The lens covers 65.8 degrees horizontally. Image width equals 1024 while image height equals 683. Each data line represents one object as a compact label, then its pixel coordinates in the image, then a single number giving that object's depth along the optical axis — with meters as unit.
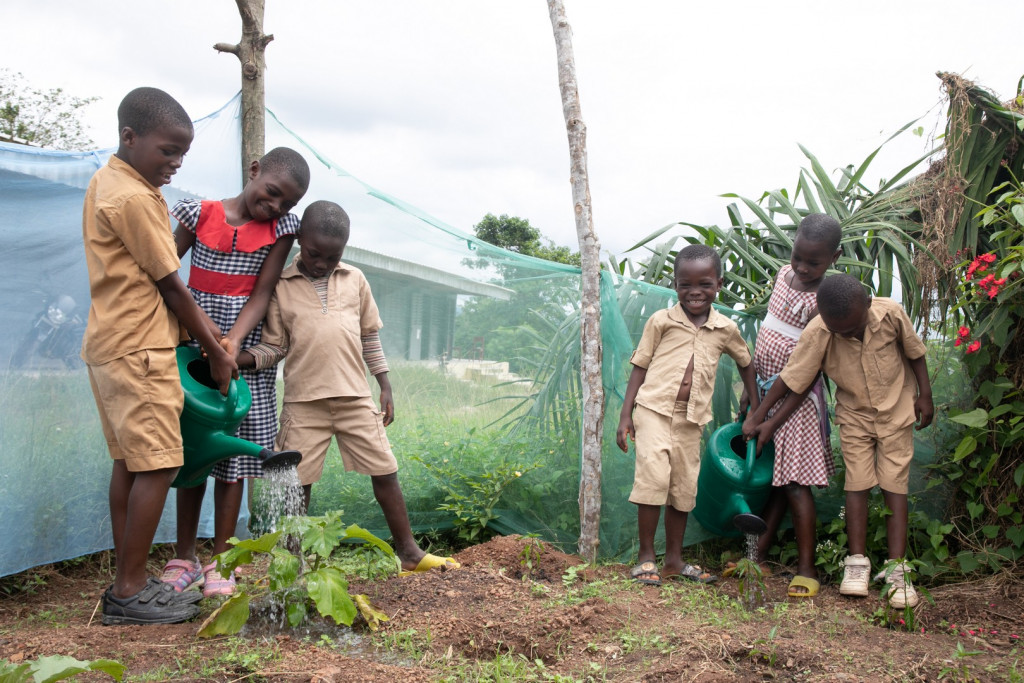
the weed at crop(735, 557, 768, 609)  2.92
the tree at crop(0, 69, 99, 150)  17.56
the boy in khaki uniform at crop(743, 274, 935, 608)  3.08
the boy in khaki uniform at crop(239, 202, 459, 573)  2.97
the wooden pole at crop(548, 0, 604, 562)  3.35
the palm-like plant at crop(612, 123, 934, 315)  3.65
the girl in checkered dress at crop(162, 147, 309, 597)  2.83
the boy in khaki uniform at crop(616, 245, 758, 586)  3.24
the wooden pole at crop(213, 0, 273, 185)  3.43
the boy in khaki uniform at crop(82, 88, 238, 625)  2.42
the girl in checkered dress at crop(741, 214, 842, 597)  3.27
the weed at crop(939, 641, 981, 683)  2.26
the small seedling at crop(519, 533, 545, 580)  3.09
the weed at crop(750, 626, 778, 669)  2.29
